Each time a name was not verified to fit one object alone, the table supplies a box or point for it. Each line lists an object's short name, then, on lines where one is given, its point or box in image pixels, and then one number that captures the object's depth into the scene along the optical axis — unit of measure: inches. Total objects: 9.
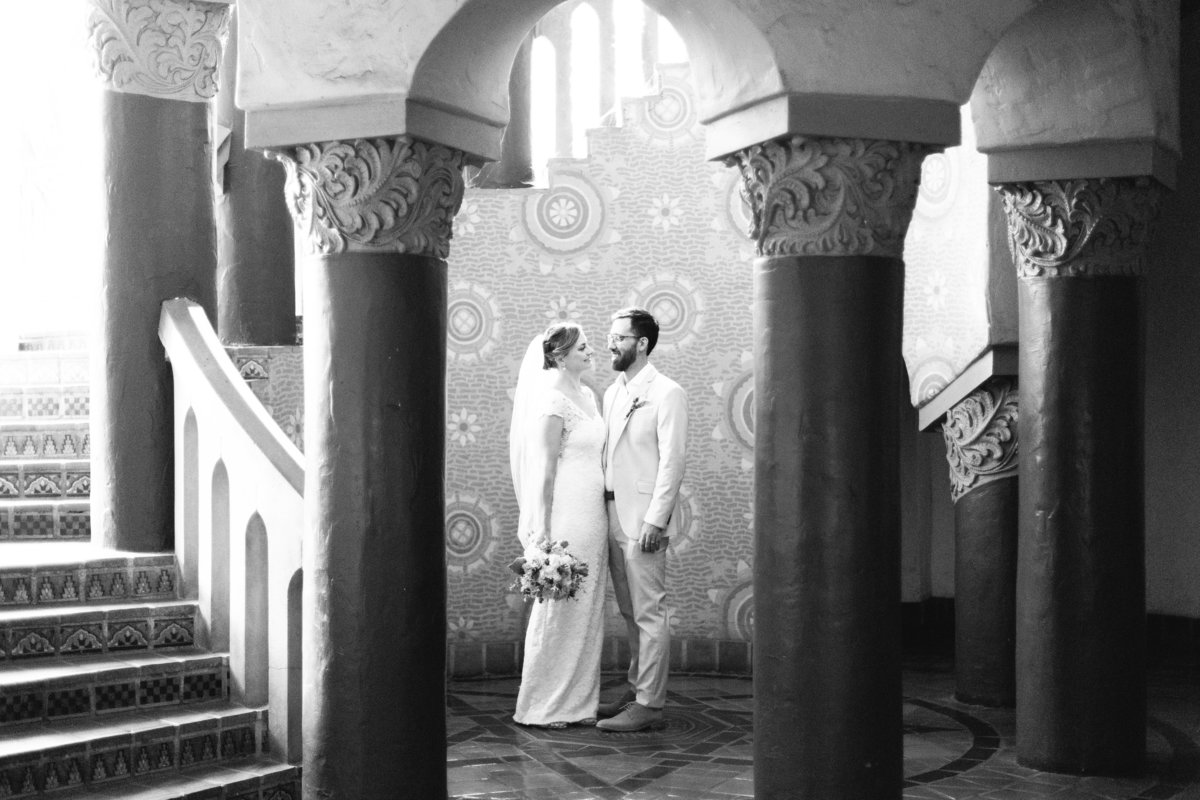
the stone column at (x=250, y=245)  406.0
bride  304.8
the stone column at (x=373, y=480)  207.2
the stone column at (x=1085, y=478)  261.7
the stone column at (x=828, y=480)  204.8
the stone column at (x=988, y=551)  330.3
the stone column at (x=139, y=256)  273.3
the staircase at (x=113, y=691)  217.8
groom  299.6
